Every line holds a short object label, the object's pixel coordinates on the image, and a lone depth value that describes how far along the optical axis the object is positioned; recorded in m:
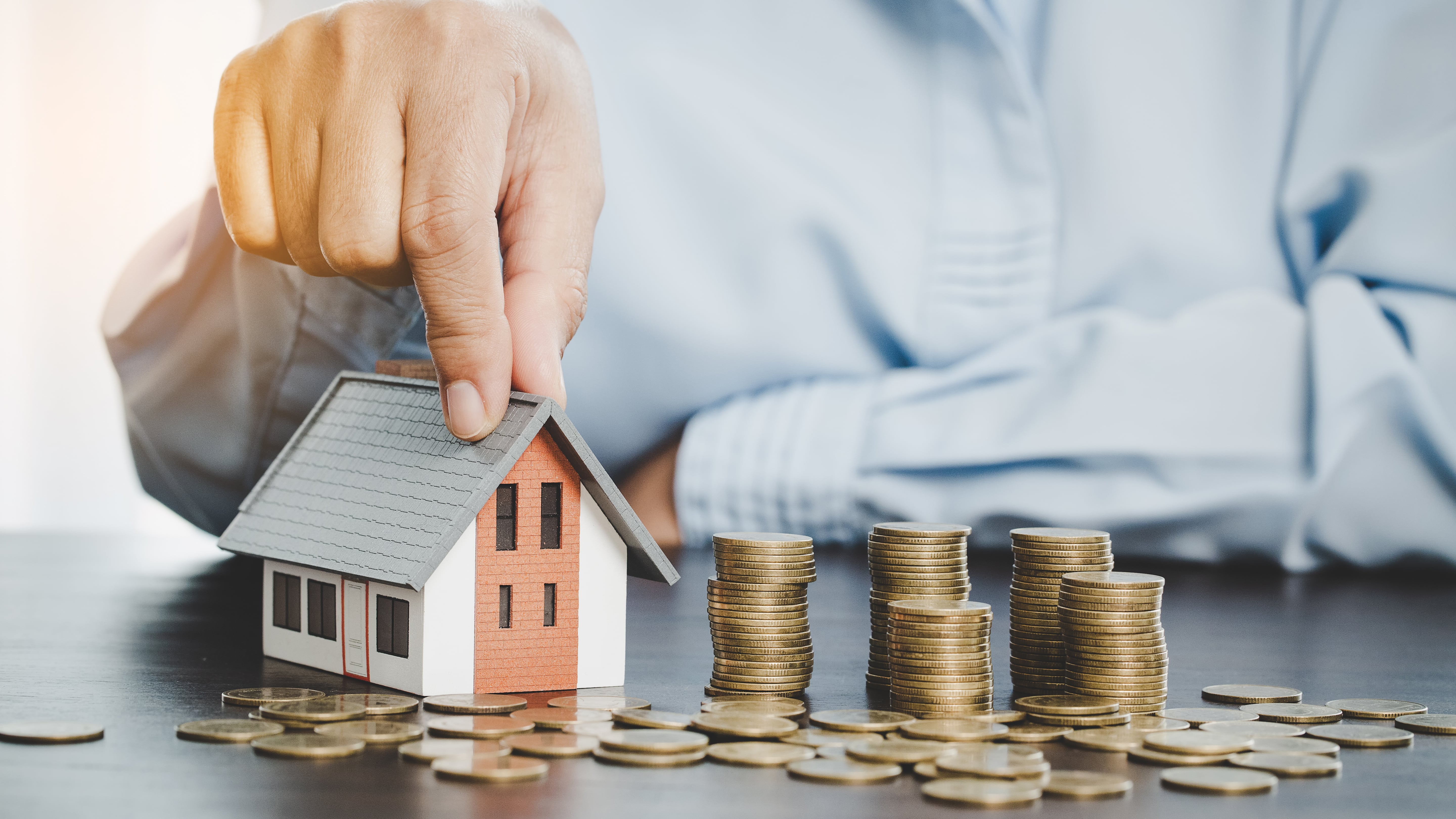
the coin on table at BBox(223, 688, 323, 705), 0.91
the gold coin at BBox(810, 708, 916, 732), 0.90
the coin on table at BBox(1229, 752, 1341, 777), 0.87
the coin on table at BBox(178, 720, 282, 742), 0.88
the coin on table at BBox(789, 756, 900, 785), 0.86
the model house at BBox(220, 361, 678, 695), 0.93
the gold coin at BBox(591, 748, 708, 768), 0.87
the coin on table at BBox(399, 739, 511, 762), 0.87
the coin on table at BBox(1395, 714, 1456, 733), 0.91
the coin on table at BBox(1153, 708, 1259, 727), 0.91
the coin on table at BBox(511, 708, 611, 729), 0.90
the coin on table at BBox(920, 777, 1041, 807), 0.84
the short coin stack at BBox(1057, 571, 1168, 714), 0.92
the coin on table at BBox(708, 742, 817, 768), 0.87
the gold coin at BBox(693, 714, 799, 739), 0.89
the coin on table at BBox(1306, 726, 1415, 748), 0.90
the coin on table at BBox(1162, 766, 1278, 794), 0.86
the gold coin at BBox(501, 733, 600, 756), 0.87
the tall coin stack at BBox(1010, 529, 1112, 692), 0.96
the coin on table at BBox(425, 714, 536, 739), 0.88
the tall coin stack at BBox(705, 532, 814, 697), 0.94
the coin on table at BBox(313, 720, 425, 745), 0.88
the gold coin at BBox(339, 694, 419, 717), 0.91
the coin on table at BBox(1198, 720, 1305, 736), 0.90
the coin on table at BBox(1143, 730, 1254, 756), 0.88
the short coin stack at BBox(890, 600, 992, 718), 0.92
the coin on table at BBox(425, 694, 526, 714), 0.91
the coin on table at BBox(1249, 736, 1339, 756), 0.89
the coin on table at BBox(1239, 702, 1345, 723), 0.92
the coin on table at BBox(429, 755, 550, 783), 0.85
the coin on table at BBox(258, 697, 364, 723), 0.89
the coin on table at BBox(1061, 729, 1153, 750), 0.89
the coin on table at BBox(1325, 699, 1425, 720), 0.92
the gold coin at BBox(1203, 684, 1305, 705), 0.94
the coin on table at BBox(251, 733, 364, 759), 0.87
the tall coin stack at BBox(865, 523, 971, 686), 0.95
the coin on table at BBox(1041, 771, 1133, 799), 0.85
